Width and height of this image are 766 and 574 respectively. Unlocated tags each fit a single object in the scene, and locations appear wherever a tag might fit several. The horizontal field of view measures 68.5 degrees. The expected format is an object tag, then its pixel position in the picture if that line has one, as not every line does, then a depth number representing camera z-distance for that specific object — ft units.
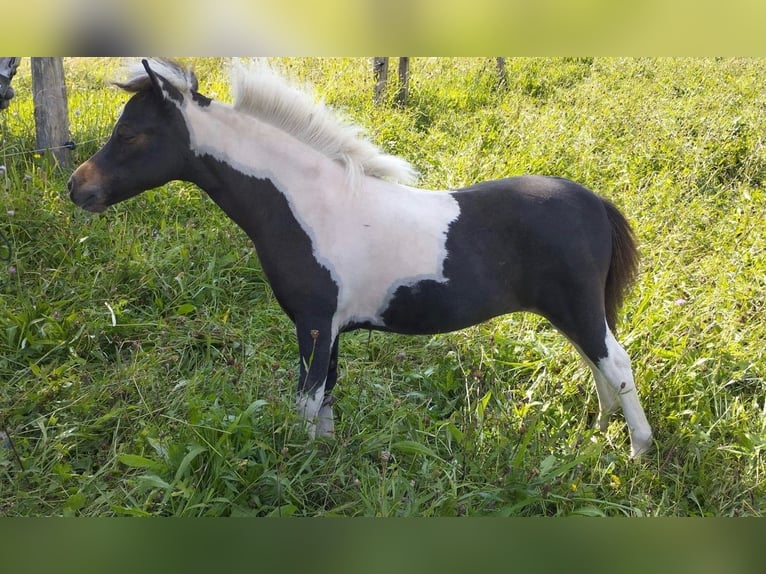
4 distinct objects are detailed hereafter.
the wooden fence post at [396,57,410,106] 22.57
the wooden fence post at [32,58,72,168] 14.55
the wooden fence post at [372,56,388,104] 21.77
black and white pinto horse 7.80
